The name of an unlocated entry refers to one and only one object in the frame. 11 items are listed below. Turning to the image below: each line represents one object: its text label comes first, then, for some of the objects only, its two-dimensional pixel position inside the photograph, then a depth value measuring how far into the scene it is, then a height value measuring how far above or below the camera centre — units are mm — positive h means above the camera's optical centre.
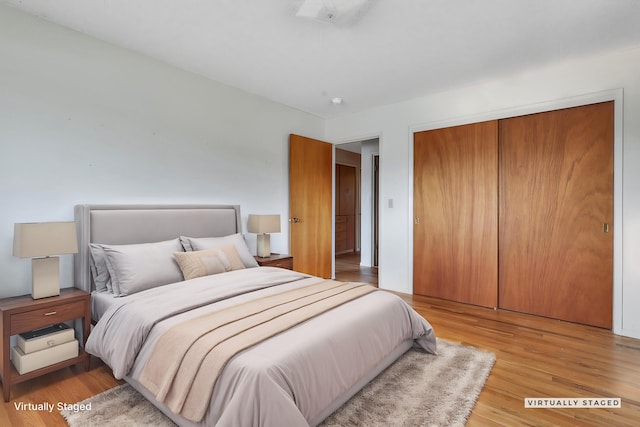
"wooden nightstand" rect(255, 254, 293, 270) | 3689 -612
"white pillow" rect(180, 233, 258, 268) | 3023 -345
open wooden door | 4562 +57
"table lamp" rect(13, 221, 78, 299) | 2066 -259
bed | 1450 -664
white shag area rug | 1756 -1146
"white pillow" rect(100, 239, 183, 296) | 2426 -462
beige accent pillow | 2699 -468
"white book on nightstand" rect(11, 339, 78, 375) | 2020 -961
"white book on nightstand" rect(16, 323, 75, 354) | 2057 -854
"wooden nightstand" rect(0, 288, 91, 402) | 1934 -703
